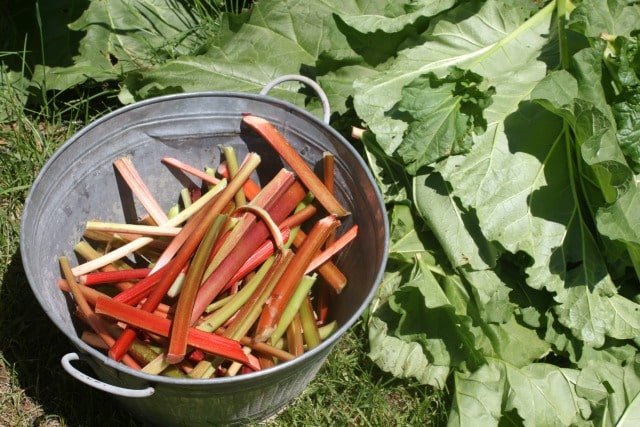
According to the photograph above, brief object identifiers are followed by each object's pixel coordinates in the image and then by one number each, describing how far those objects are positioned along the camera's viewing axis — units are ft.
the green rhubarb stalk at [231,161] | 8.04
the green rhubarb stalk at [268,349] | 6.84
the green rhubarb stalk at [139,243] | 7.34
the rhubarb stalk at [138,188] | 7.70
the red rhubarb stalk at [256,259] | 7.46
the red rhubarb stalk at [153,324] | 6.72
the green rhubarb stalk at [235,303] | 7.07
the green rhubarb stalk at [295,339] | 7.09
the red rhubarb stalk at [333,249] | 7.56
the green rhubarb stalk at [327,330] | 7.47
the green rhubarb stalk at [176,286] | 7.06
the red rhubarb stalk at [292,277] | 6.89
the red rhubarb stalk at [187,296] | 6.54
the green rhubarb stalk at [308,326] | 7.32
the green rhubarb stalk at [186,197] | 8.31
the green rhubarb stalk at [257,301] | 7.00
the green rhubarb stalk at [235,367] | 7.00
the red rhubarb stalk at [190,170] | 8.09
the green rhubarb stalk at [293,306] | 7.11
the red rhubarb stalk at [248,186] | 8.11
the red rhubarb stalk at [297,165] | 7.69
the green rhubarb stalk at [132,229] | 7.52
